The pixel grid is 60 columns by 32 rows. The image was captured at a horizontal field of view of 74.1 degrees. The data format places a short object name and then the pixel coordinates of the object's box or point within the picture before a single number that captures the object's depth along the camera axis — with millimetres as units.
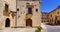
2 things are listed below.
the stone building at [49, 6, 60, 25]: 11359
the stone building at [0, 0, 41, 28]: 6899
